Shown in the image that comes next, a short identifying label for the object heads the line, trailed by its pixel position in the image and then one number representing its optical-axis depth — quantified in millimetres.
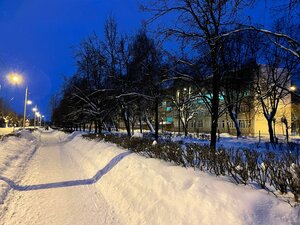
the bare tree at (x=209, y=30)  8125
